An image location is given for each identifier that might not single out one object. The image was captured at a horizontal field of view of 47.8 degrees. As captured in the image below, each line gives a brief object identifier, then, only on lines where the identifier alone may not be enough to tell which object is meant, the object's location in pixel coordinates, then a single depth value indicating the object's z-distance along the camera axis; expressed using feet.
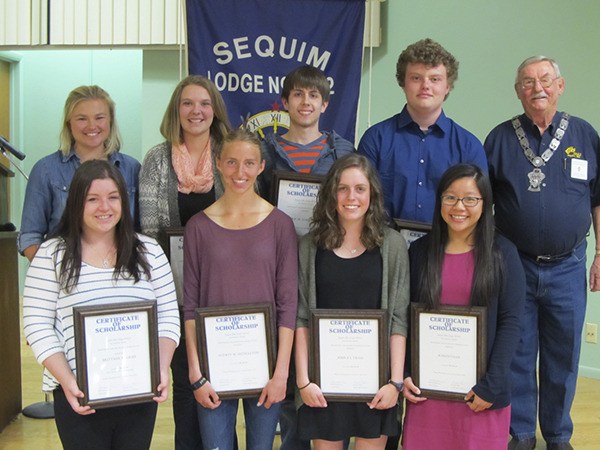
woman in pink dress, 7.79
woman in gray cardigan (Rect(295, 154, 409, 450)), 7.78
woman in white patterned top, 7.04
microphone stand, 12.36
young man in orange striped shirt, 9.09
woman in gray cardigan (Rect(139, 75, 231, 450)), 8.93
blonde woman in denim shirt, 9.09
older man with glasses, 10.00
